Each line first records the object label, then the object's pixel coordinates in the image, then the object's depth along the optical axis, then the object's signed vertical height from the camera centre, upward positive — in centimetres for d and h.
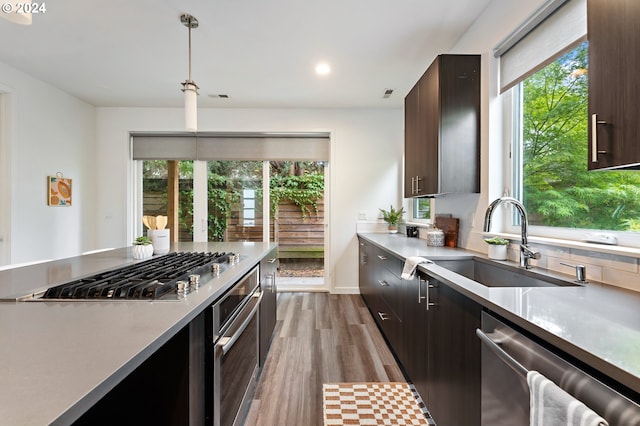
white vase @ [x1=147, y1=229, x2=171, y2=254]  207 -17
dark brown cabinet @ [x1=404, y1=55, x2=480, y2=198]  237 +67
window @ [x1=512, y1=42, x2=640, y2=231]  142 +28
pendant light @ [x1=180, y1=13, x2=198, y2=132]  206 +70
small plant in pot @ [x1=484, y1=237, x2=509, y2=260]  193 -21
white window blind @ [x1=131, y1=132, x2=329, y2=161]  457 +96
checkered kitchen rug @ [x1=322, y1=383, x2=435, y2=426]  177 -113
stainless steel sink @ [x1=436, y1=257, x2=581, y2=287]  144 -33
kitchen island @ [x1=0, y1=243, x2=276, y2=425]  47 -27
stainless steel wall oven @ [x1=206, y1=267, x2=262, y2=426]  114 -60
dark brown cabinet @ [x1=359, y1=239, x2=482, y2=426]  125 -66
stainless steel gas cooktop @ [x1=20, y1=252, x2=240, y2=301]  104 -25
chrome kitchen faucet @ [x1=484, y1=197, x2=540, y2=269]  163 -10
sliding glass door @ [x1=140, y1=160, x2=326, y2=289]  467 +26
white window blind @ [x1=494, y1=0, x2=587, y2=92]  161 +100
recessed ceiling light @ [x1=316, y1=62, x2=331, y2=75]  322 +149
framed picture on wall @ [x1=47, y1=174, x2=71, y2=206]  373 +27
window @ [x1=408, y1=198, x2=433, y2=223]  374 +5
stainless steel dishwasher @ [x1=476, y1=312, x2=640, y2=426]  64 -41
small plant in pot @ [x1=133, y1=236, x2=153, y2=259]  184 -20
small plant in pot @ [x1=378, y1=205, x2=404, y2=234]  436 -6
